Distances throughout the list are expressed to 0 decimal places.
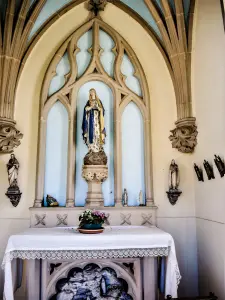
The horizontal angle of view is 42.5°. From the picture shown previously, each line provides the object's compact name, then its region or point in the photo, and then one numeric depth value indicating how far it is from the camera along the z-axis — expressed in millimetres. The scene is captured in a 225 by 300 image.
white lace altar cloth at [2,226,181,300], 4398
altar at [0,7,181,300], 4496
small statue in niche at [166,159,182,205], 5835
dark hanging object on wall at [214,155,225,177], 4421
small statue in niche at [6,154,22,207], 5641
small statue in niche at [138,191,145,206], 5943
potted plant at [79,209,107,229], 4691
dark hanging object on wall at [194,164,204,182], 5488
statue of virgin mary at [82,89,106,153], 5848
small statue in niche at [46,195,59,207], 5747
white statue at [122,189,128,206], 5930
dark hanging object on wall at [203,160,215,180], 4939
